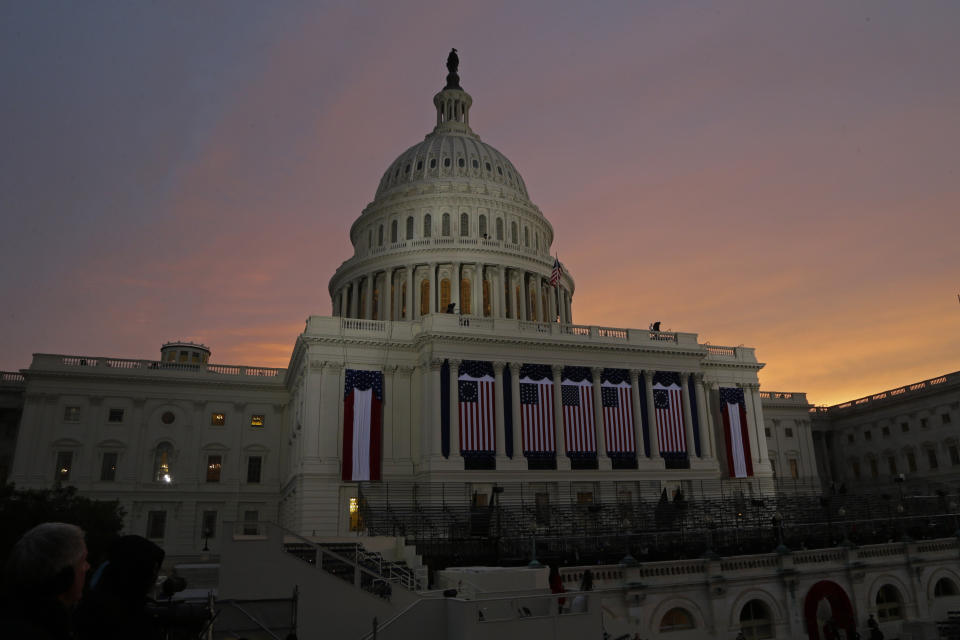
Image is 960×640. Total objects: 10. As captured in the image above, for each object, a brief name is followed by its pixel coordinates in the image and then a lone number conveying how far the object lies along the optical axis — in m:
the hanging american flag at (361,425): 50.88
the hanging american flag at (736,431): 60.12
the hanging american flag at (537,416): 53.72
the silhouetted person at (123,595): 4.61
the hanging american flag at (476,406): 52.16
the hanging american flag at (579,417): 55.00
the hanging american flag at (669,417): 57.56
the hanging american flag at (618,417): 56.00
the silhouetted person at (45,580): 3.85
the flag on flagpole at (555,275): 64.94
